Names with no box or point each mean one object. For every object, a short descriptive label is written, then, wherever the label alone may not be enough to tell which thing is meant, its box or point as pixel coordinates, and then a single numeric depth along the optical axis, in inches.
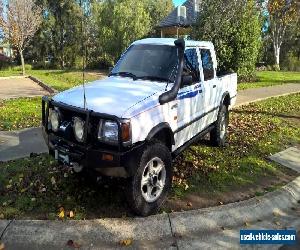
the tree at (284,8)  285.4
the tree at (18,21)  707.4
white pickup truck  108.8
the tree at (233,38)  450.7
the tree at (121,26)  822.7
